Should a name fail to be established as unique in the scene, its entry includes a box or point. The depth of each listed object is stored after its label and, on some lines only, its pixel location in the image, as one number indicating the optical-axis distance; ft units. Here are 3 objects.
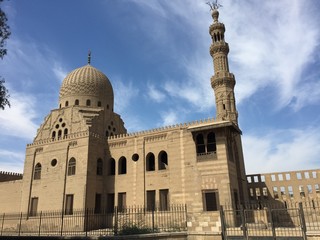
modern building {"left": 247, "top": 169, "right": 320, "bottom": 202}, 81.61
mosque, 64.49
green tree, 35.77
